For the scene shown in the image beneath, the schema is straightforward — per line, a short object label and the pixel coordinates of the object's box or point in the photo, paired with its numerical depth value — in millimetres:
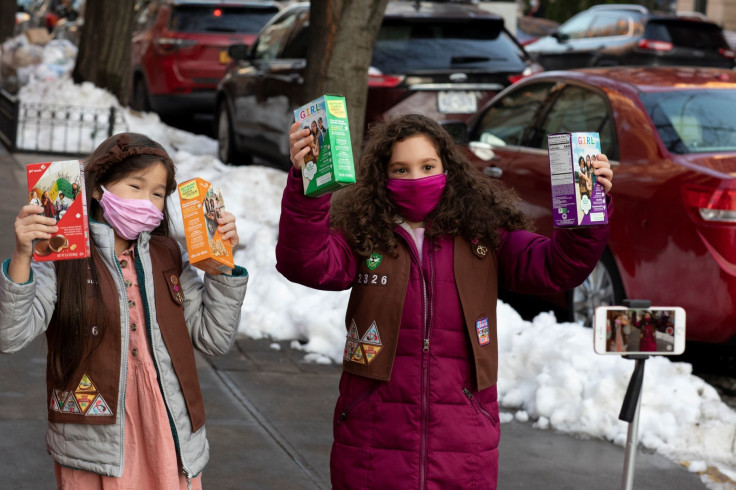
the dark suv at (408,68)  18255
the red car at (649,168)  10793
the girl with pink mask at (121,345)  5651
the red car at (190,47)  29145
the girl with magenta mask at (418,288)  5792
